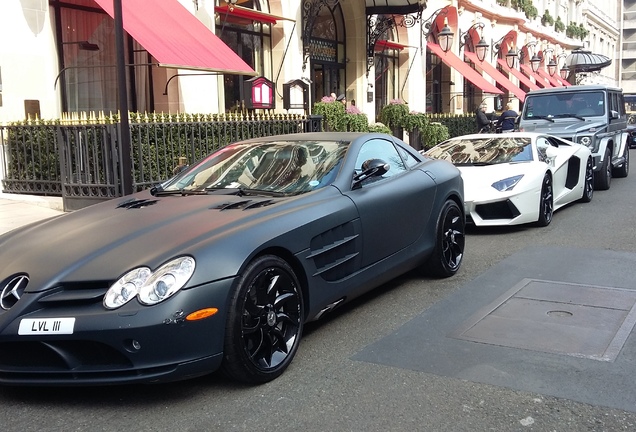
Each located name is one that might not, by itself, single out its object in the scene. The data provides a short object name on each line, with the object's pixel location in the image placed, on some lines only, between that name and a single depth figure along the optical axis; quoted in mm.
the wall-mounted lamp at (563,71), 42094
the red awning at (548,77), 37788
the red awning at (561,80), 40988
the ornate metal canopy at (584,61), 39750
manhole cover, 4535
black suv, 12875
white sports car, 8719
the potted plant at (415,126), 19453
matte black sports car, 3570
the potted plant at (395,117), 19531
